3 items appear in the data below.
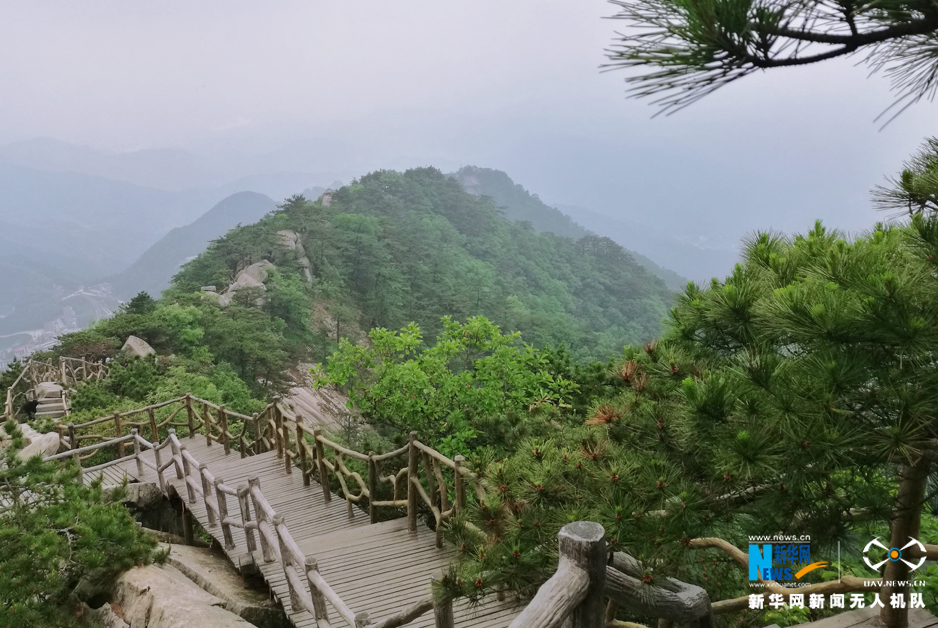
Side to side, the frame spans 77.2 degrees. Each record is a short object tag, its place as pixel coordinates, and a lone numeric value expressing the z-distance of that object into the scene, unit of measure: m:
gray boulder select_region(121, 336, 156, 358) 16.52
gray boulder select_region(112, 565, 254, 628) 4.02
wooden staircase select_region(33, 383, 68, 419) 13.17
